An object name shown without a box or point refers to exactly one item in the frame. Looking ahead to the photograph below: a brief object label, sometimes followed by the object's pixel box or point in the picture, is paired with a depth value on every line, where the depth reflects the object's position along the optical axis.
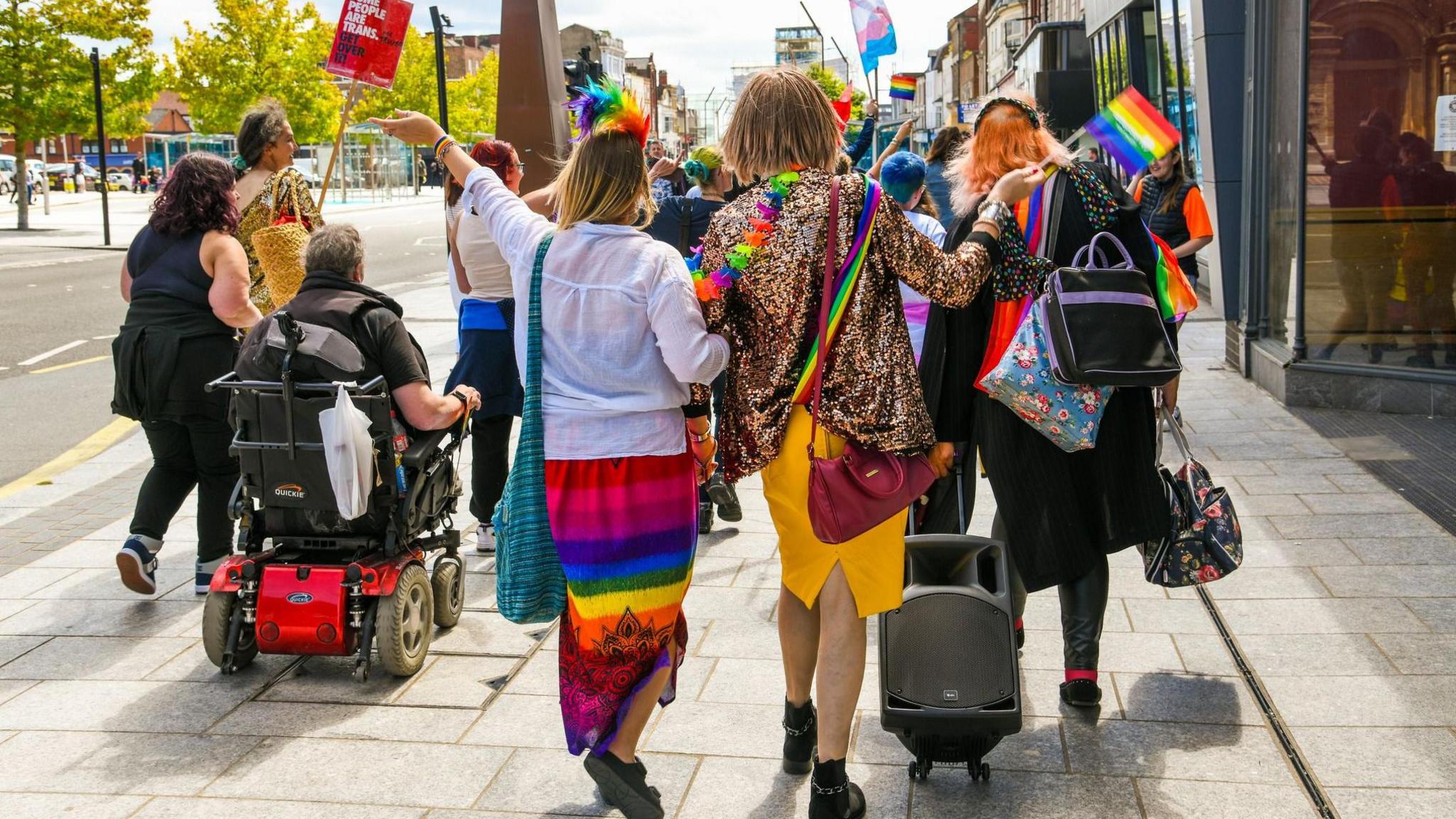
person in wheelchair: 4.53
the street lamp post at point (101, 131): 28.45
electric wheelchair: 4.39
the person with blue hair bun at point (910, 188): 5.91
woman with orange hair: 3.93
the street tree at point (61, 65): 31.44
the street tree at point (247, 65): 47.41
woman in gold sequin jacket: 3.24
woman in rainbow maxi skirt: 3.27
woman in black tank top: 5.29
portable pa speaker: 3.49
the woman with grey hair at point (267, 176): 5.98
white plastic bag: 4.22
